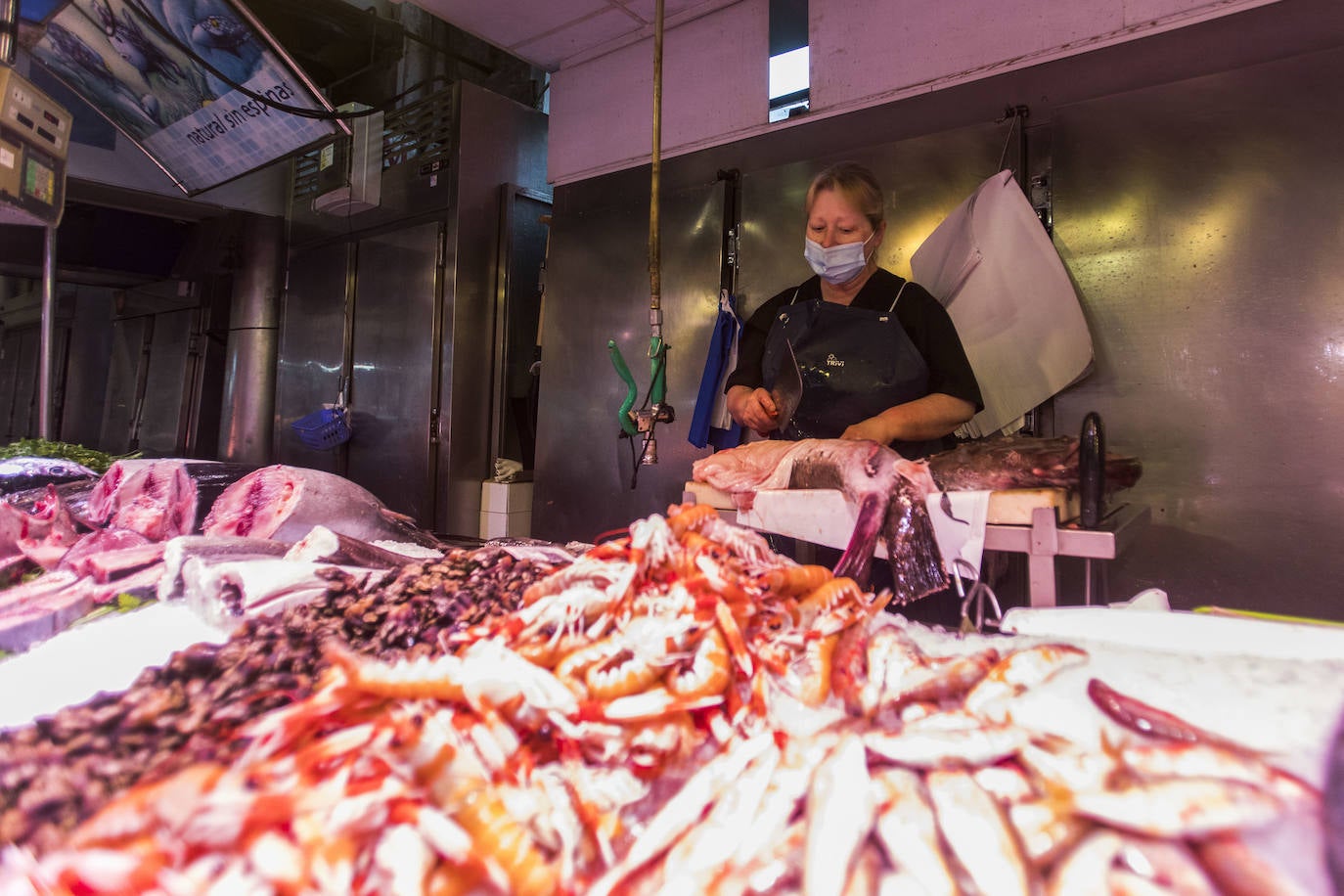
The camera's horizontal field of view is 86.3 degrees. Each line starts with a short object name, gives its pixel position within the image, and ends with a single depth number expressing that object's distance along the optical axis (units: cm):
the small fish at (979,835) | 53
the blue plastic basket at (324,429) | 491
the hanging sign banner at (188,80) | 328
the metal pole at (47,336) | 316
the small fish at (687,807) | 59
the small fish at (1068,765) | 60
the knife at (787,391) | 276
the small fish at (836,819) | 55
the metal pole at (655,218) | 266
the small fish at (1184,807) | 53
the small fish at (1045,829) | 56
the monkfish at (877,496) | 155
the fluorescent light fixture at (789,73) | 363
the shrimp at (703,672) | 77
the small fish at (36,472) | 214
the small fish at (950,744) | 65
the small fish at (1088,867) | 52
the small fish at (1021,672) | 74
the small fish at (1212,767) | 54
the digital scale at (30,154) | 248
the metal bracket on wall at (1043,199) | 292
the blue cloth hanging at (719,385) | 362
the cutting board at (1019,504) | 154
